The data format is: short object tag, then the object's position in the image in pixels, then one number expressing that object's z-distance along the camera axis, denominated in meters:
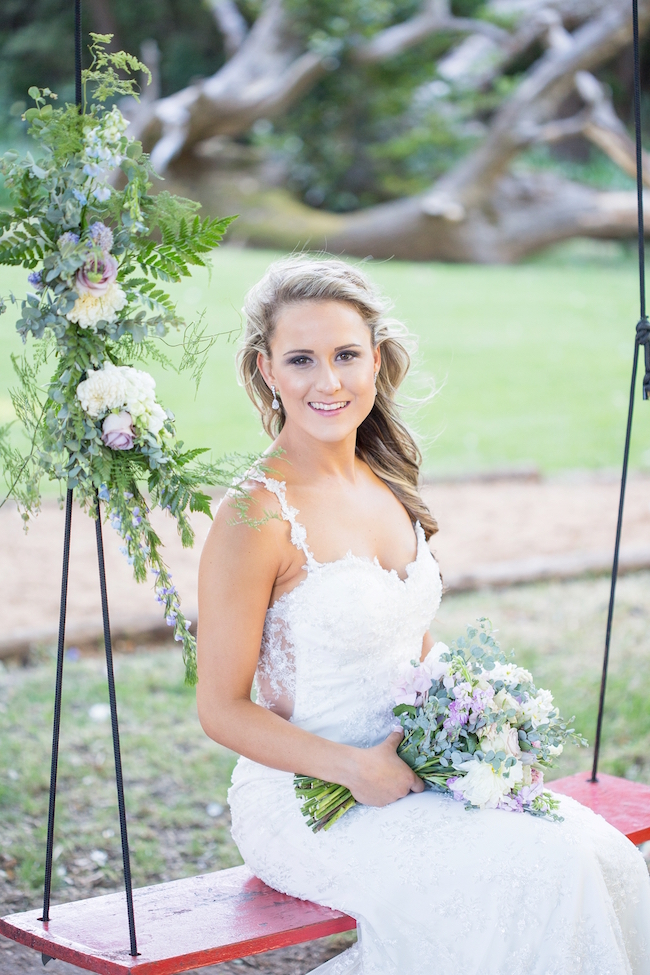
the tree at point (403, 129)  14.19
